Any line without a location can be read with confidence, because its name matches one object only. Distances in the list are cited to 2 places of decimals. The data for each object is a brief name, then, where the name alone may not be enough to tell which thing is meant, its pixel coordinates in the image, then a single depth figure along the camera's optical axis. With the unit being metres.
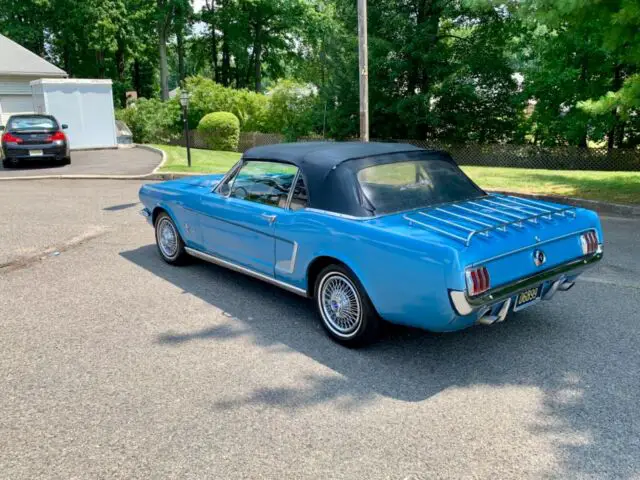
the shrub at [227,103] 30.67
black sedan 16.94
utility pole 14.09
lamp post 15.51
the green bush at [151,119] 29.02
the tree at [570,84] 20.77
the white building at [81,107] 22.39
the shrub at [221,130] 27.61
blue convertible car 3.72
